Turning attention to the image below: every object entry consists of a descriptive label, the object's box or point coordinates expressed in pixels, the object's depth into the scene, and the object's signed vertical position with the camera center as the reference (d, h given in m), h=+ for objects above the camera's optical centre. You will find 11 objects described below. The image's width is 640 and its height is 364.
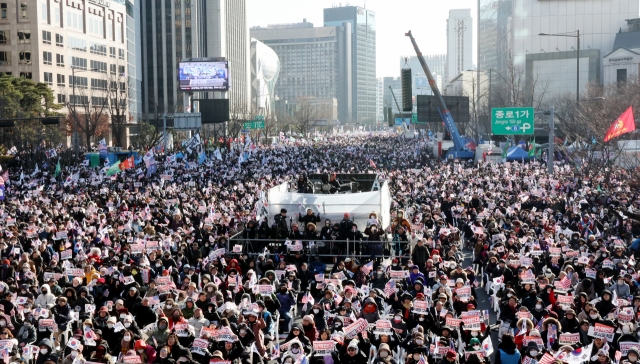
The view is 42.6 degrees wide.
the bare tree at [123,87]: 93.40 +6.24
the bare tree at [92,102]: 80.69 +3.99
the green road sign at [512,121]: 38.72 +0.63
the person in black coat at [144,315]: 13.62 -2.95
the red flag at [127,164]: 38.56 -1.25
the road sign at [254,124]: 84.50 +1.27
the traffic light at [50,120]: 30.42 +0.67
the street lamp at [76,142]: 50.03 -0.29
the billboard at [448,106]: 61.50 +2.07
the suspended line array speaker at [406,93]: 44.66 +2.33
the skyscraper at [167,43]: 141.88 +16.37
